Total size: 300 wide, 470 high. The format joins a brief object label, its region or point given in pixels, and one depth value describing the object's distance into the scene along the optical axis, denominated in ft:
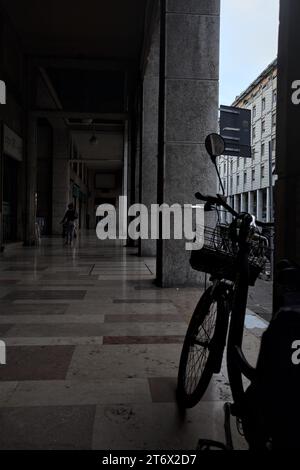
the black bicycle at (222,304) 8.07
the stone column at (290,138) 9.97
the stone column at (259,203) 117.37
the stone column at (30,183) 58.54
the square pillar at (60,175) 86.02
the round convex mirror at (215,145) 9.99
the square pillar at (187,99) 26.55
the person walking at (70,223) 61.35
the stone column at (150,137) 44.04
